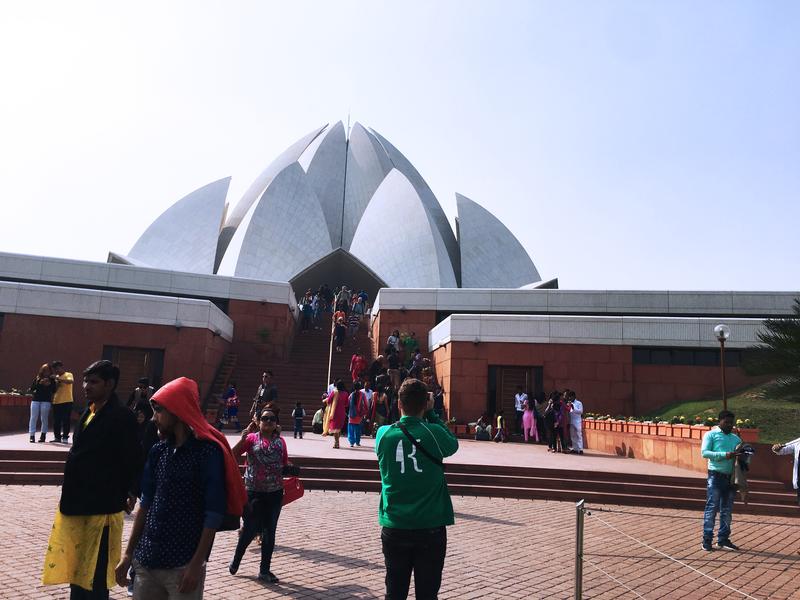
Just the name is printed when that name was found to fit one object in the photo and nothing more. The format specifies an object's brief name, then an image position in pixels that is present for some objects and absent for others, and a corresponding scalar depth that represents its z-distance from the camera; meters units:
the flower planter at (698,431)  8.91
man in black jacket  2.55
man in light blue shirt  5.05
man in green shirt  2.42
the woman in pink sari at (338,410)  9.18
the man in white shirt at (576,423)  10.20
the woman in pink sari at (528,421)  12.40
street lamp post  10.22
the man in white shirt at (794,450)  5.42
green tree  6.60
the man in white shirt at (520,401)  12.66
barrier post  3.40
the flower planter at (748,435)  8.37
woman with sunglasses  3.97
